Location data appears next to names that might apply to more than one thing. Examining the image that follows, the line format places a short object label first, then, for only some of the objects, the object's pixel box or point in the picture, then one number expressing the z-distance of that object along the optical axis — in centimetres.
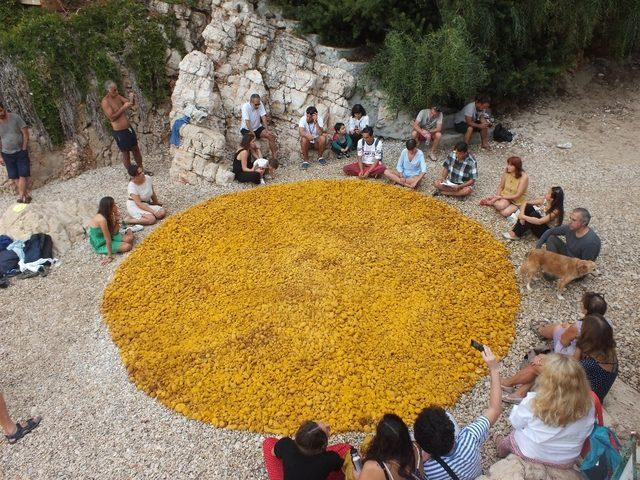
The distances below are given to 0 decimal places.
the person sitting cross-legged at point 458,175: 937
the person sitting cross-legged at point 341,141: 1166
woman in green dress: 805
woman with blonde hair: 380
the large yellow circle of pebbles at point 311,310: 546
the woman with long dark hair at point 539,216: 747
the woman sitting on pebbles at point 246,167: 1058
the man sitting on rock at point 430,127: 1134
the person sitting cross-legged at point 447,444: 379
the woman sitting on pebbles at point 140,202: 907
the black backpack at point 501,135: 1192
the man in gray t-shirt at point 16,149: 1013
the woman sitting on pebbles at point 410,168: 983
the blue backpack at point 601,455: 380
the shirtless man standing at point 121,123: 1021
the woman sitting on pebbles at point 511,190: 864
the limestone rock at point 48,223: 859
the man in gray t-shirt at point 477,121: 1163
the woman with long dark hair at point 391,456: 369
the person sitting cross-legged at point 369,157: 1034
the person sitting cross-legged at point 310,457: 405
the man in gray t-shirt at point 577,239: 655
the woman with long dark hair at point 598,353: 461
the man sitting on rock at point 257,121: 1142
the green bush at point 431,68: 1109
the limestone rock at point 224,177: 1073
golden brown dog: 655
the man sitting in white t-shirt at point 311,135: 1141
